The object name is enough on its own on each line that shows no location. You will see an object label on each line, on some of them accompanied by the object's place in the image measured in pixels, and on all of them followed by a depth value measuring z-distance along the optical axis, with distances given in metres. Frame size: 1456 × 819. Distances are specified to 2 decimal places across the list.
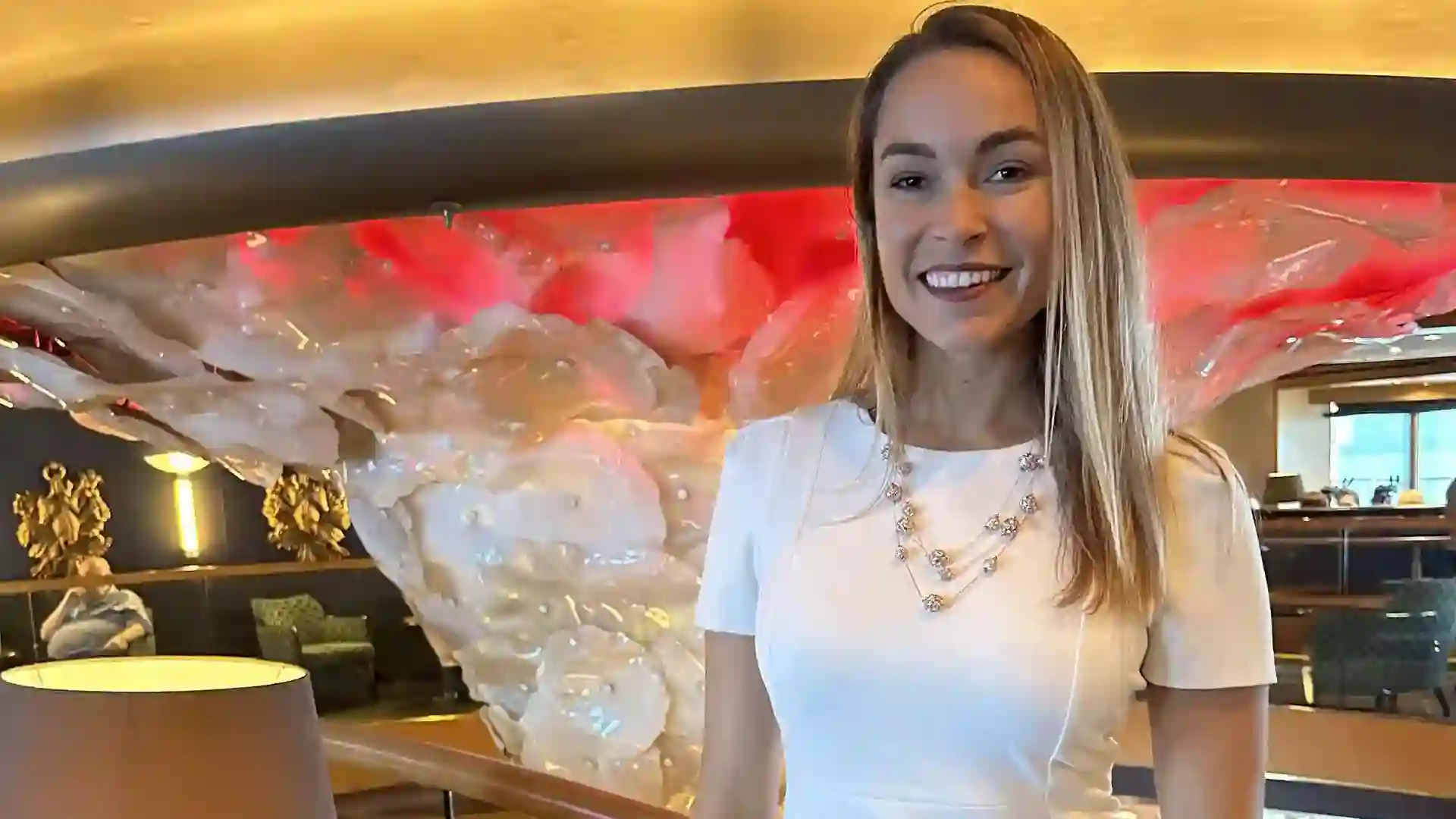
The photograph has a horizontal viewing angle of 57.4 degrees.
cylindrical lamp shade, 1.06
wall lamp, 6.93
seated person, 5.24
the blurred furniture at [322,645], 5.64
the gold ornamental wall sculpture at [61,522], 6.42
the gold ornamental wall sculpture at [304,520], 6.79
